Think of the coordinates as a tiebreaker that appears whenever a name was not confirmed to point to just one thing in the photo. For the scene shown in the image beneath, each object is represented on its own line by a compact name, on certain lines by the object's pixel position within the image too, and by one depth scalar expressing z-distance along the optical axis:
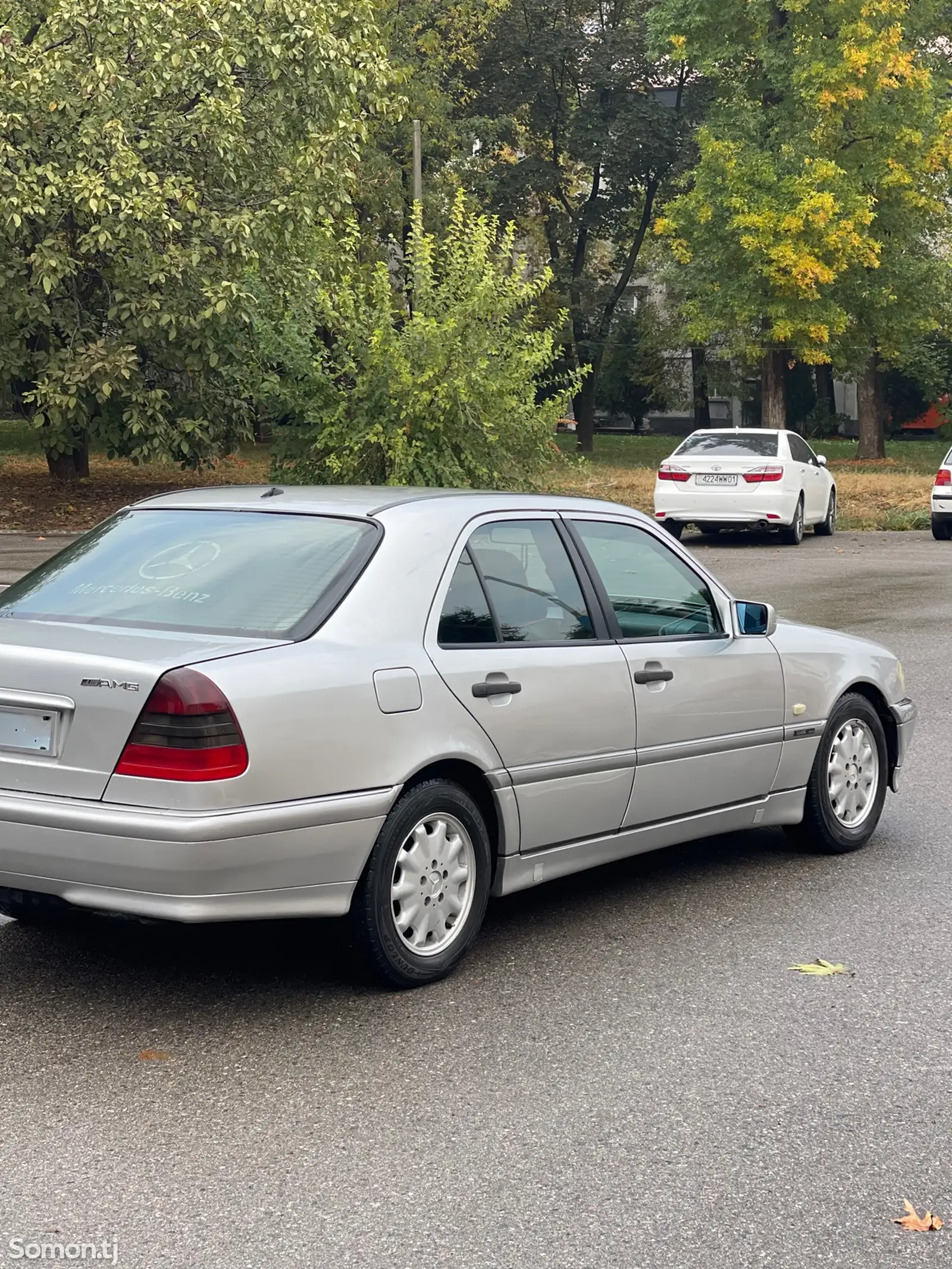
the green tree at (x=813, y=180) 35.56
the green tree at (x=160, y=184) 21.98
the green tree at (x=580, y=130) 46.44
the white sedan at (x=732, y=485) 22.31
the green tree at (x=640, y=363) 58.59
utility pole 30.50
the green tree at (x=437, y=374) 20.39
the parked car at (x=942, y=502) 23.75
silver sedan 4.53
